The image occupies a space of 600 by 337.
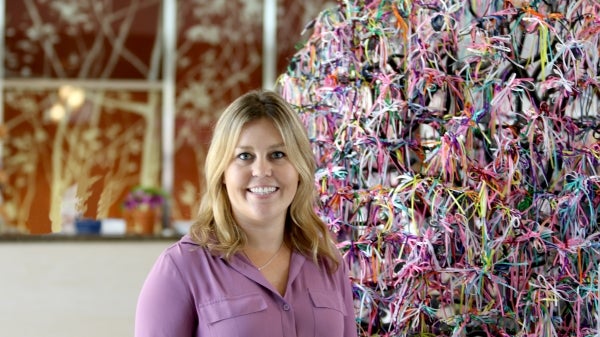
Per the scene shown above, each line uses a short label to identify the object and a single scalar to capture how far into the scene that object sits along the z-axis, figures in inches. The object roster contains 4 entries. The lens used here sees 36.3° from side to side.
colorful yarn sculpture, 80.5
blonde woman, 67.2
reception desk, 206.1
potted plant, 252.2
